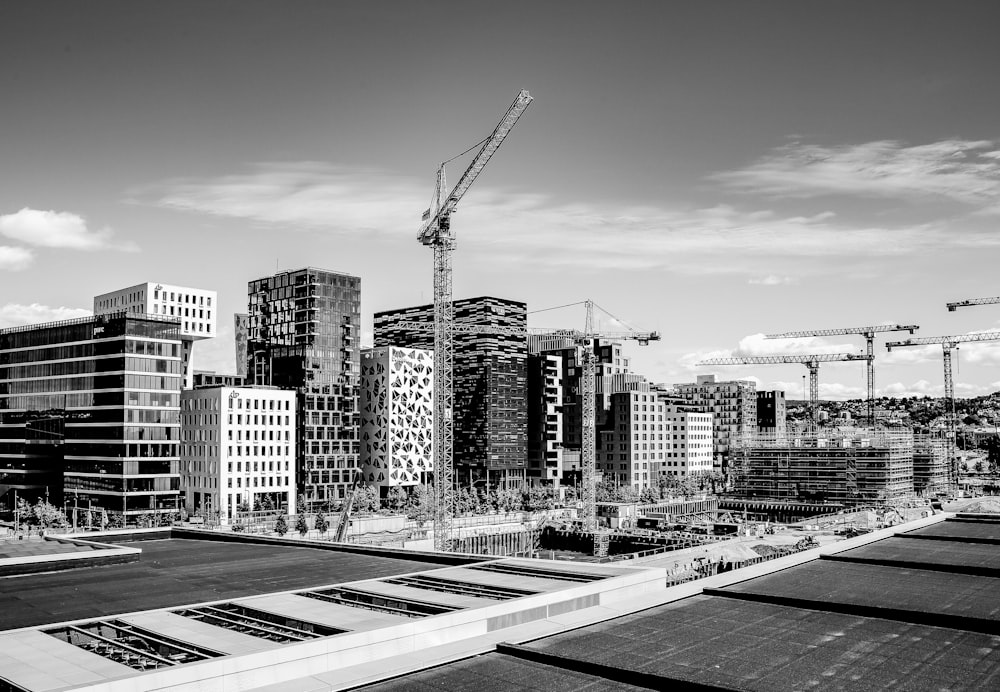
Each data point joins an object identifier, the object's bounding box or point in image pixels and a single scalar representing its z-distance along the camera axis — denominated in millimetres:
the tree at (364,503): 139625
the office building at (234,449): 127500
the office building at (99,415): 117250
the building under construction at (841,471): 185250
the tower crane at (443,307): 116500
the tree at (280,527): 111562
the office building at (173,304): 153750
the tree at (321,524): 118438
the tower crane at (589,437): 147875
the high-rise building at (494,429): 187125
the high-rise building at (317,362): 145625
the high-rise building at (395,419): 157625
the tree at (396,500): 149750
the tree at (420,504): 137750
